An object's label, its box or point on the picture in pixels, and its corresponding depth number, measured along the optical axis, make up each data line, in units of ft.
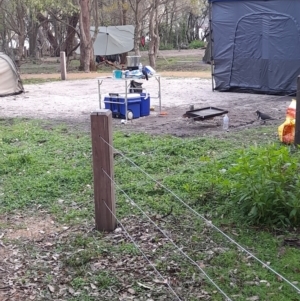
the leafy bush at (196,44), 138.72
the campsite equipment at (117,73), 30.32
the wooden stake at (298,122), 18.85
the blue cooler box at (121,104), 30.36
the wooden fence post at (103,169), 12.72
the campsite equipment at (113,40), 89.61
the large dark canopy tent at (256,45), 39.75
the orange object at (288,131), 21.76
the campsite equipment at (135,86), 33.62
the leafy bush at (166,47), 138.71
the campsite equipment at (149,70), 30.76
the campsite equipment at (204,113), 28.55
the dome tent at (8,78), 45.19
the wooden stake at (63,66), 61.21
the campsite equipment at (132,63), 30.94
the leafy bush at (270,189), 13.23
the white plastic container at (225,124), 26.46
